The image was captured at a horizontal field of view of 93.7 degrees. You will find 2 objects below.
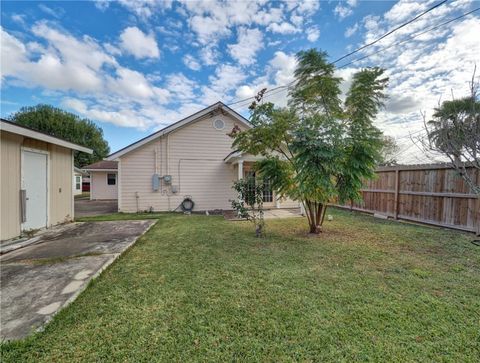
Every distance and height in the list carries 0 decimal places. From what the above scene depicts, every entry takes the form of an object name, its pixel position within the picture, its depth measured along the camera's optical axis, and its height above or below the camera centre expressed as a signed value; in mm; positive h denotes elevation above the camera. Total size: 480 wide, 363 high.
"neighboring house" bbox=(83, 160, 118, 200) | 18219 -743
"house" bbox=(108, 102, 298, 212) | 10773 +404
